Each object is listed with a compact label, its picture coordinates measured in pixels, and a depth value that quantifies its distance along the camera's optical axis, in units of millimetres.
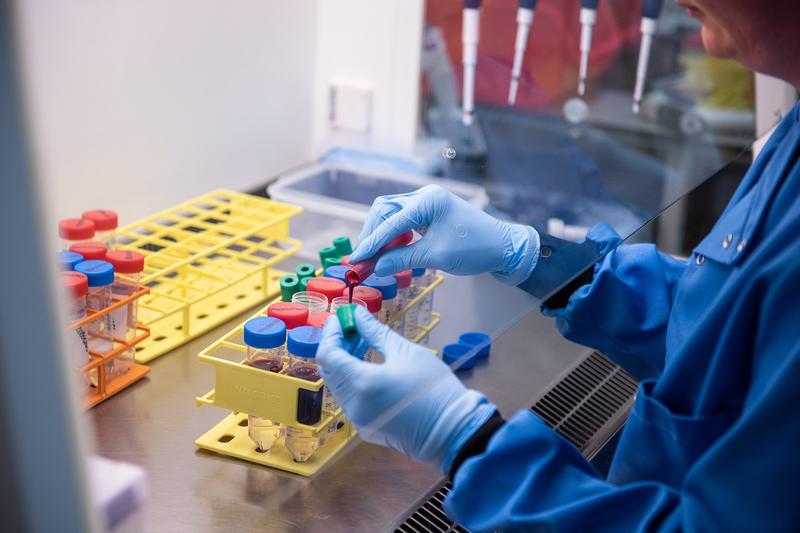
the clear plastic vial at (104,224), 1558
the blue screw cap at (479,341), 1121
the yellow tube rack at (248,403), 1182
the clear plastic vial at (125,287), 1397
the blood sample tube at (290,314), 1250
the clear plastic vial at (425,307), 1458
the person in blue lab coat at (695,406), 842
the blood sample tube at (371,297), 1294
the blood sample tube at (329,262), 1469
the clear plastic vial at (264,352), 1193
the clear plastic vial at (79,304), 1231
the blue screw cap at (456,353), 1082
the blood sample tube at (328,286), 1312
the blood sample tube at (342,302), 1265
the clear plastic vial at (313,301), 1311
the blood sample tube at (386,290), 1336
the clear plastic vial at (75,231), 1461
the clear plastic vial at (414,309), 1425
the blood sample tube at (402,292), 1383
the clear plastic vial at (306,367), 1164
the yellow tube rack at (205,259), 1530
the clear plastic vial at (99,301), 1320
